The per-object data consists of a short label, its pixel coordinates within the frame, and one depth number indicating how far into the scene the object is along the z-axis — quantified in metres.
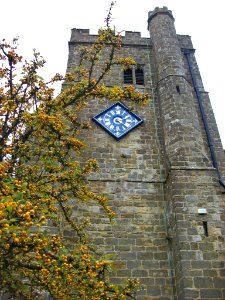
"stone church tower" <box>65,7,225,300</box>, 10.17
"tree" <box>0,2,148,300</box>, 5.04
